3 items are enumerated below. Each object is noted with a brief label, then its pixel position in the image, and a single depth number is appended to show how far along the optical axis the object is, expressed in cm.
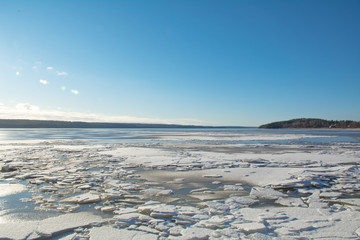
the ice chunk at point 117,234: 258
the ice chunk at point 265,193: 423
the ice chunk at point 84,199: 387
